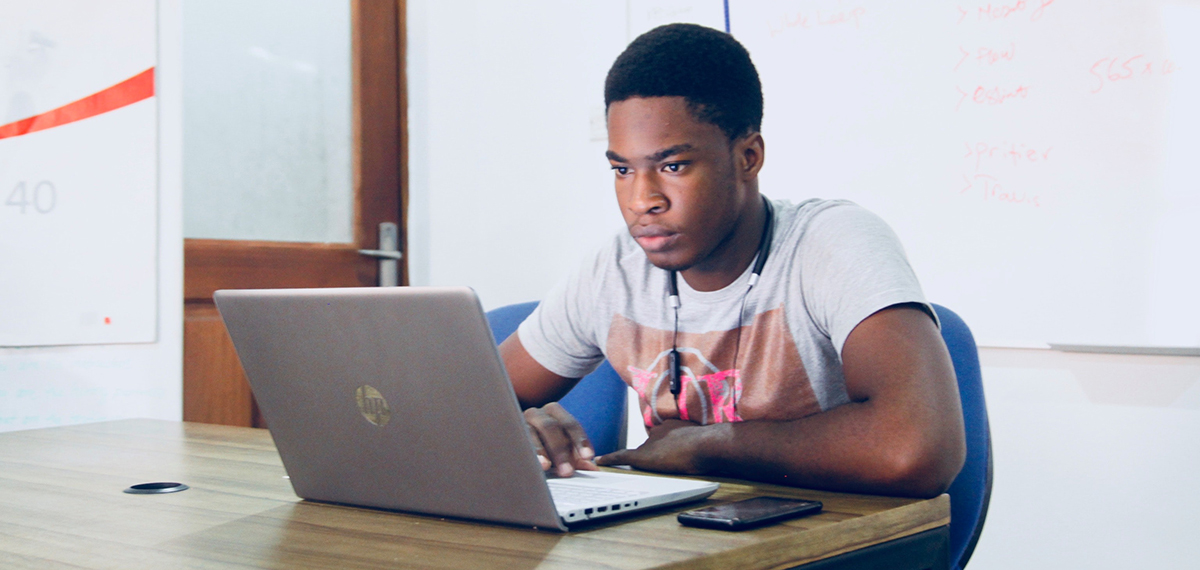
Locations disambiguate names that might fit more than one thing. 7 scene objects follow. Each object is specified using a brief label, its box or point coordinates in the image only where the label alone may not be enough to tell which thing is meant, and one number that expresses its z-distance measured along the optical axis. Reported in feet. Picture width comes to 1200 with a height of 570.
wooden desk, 2.14
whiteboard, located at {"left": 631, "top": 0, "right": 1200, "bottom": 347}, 5.81
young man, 3.36
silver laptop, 2.24
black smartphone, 2.31
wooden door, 7.68
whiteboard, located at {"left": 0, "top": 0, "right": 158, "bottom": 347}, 6.30
